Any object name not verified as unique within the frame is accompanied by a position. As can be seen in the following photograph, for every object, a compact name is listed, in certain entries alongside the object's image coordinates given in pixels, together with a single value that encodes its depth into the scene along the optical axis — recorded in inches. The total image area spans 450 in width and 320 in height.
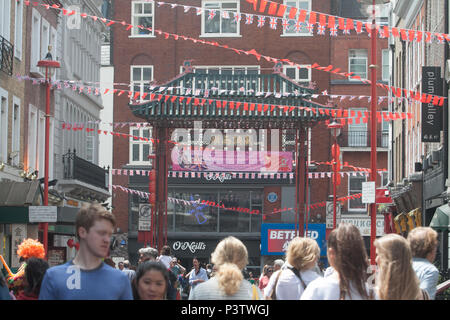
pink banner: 1985.7
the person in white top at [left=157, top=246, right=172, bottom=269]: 823.8
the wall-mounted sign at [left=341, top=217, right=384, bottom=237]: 2001.7
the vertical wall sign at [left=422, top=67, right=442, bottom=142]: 1084.5
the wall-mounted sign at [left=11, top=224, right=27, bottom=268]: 999.0
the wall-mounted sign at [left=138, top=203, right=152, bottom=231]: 1963.6
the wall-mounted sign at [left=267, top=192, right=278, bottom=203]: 2049.7
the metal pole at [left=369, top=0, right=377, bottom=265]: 733.3
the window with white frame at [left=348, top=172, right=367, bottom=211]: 2057.1
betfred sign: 1996.8
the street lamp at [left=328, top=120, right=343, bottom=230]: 1226.9
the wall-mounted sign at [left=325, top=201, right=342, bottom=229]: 1953.7
